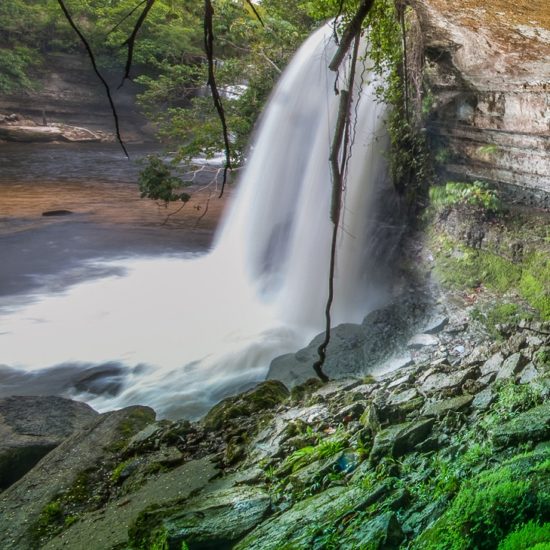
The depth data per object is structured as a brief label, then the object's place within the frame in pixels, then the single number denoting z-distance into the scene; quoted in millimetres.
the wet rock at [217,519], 2225
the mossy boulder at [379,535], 1788
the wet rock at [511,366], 3273
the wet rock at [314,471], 2525
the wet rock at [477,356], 3881
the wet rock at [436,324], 5160
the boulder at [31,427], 3785
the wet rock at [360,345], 5039
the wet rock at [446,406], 2865
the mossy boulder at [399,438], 2535
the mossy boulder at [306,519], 2012
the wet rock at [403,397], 3279
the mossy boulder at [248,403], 3992
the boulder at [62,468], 3004
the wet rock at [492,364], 3514
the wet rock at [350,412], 3320
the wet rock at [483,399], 2893
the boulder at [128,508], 2645
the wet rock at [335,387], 3986
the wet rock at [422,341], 4984
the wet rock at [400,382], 3757
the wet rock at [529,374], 3049
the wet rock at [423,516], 1868
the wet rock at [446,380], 3391
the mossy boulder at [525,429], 2193
